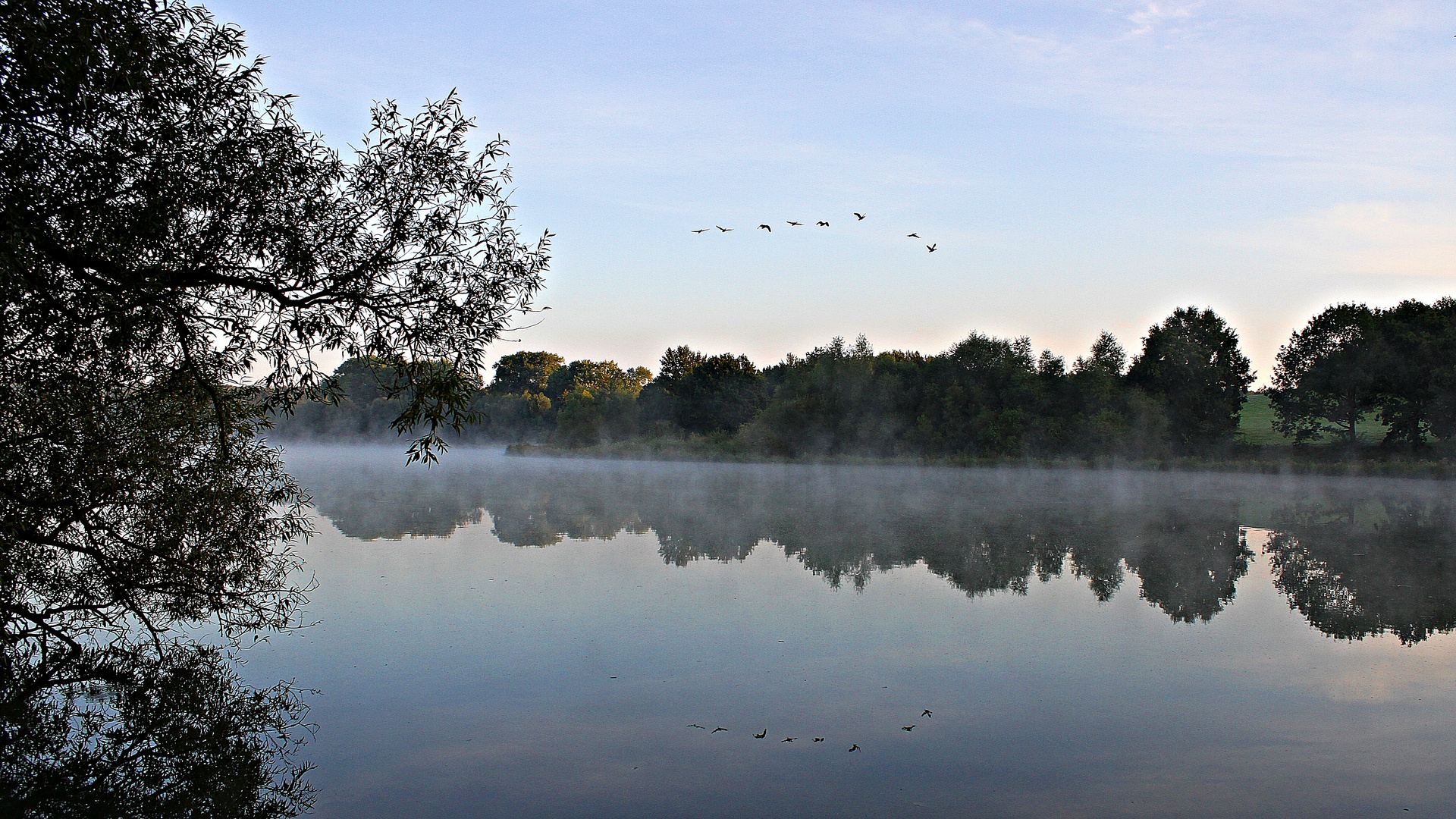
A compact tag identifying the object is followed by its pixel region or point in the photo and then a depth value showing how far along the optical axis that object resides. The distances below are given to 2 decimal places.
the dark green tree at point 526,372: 115.12
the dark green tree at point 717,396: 71.69
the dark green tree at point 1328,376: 45.03
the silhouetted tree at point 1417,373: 41.03
